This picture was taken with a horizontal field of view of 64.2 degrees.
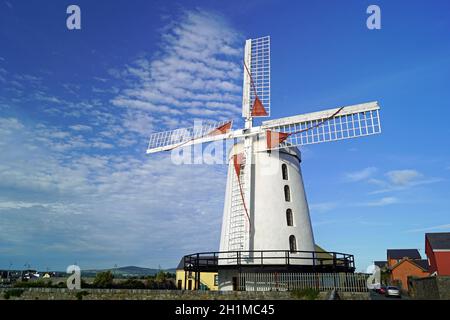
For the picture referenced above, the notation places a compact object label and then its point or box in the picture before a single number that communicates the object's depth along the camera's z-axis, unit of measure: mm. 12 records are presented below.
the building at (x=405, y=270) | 52569
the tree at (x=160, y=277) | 42872
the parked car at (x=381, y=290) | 35862
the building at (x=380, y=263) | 76600
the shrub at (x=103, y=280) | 33344
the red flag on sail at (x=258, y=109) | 23125
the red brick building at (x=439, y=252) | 37781
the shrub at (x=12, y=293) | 17641
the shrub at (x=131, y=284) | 33931
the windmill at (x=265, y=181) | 20688
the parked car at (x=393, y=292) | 32438
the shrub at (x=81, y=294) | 16641
